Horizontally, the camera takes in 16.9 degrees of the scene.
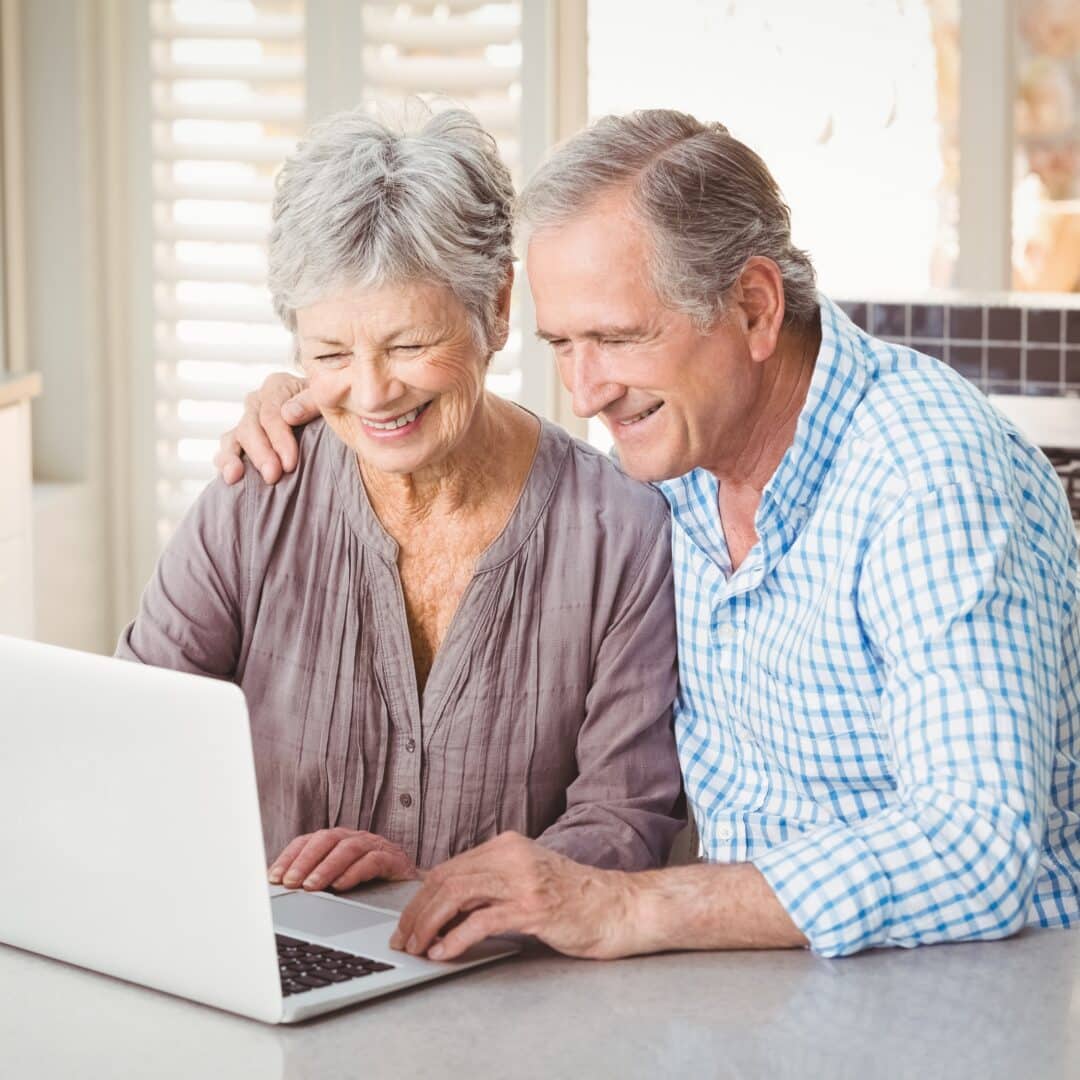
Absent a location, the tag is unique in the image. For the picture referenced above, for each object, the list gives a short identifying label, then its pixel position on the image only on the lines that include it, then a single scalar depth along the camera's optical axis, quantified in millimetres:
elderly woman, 2745
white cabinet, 4127
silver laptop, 2337
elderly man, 2473
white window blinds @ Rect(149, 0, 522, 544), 4669
